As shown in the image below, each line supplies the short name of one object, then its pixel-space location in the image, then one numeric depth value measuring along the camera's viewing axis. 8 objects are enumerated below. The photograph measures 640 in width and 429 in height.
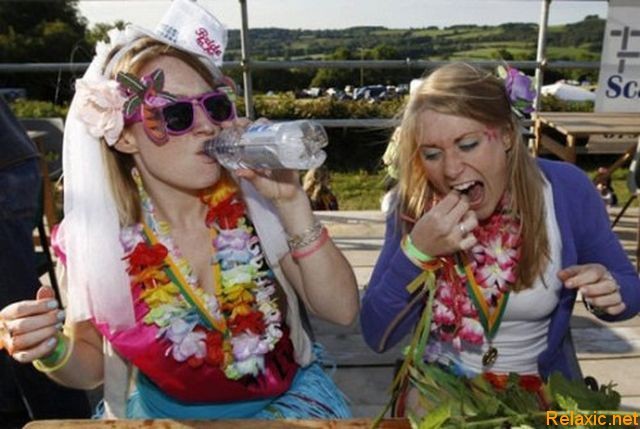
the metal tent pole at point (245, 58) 3.87
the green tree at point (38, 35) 10.85
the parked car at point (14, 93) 9.71
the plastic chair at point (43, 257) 2.26
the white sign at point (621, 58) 3.32
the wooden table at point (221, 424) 1.29
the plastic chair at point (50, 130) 3.50
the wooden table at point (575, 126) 3.73
